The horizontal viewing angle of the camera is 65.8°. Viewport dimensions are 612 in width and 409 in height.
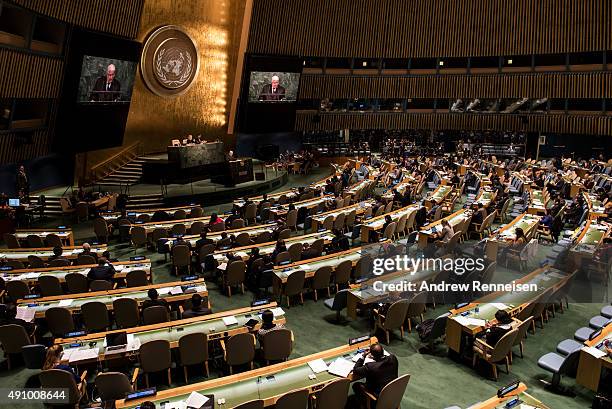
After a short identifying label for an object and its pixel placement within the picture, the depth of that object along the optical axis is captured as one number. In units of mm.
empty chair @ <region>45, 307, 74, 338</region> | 8047
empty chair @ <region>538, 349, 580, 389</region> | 6938
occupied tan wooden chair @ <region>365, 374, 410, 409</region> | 5789
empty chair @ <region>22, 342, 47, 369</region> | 6914
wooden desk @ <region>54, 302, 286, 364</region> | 6965
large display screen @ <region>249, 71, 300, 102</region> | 26375
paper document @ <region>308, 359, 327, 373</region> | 6346
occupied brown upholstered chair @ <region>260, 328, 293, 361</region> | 7324
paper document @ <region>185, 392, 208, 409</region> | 5457
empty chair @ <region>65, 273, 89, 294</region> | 9523
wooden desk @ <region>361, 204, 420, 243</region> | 13750
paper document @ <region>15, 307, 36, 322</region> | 7867
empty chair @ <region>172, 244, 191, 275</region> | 11586
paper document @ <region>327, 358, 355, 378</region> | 6273
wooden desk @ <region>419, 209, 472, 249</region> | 13016
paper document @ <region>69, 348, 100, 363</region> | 6574
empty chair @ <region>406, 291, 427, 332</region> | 8782
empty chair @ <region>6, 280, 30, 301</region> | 9086
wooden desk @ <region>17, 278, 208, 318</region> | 8383
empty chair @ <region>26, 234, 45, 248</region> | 12594
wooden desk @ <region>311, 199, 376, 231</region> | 14586
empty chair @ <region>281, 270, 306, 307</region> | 9898
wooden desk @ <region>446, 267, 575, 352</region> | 7902
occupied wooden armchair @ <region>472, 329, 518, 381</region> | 7285
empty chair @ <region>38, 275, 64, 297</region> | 9328
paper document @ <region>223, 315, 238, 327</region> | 7727
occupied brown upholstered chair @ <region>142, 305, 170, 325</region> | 7934
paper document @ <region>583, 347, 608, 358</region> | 6789
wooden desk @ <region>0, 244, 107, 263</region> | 11258
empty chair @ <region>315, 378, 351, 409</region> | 5751
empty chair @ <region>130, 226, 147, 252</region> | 13219
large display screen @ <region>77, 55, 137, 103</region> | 17719
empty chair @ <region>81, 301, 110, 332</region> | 8219
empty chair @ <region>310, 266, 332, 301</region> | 10180
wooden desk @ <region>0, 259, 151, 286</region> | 9609
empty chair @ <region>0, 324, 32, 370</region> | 7398
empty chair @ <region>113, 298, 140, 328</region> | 8344
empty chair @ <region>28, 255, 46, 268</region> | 10570
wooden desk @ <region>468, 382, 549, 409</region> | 5602
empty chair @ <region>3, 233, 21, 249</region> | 12562
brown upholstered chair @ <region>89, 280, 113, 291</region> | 9281
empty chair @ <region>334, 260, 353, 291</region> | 10476
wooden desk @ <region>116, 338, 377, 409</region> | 5637
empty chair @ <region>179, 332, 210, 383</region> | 7102
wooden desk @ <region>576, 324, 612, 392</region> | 6746
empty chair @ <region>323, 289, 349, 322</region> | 9211
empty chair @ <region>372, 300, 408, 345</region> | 8461
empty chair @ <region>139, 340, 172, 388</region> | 6859
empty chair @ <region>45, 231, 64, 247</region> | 12797
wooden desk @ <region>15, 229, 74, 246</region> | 13164
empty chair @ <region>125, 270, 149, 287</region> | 9781
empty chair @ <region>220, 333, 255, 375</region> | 7156
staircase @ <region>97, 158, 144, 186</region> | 21234
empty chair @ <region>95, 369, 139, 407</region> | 5965
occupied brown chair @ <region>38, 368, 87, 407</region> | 6023
